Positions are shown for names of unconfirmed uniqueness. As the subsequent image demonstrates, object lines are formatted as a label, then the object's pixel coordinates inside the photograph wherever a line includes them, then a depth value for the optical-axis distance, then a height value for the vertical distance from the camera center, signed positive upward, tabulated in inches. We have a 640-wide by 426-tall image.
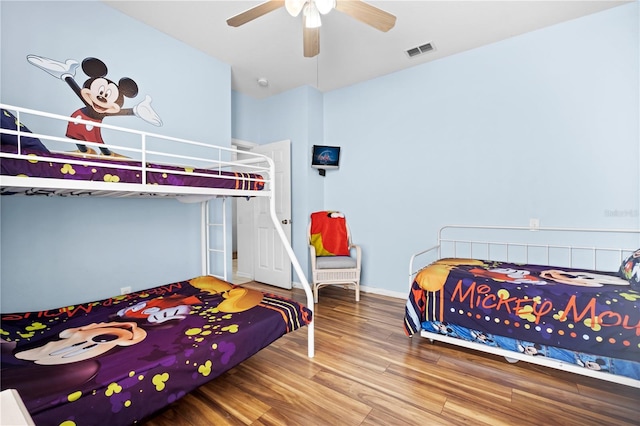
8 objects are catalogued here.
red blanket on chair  138.6 -13.1
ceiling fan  67.9 +49.4
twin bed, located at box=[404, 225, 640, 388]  62.4 -23.8
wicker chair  125.6 -24.9
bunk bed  42.6 -25.7
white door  148.4 -9.3
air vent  110.0 +63.0
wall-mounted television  145.3 +27.1
